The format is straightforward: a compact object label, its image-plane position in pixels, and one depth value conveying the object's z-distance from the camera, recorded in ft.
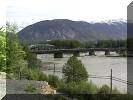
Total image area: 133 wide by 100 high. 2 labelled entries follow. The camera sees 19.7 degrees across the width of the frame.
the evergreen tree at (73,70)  50.74
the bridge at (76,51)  216.90
